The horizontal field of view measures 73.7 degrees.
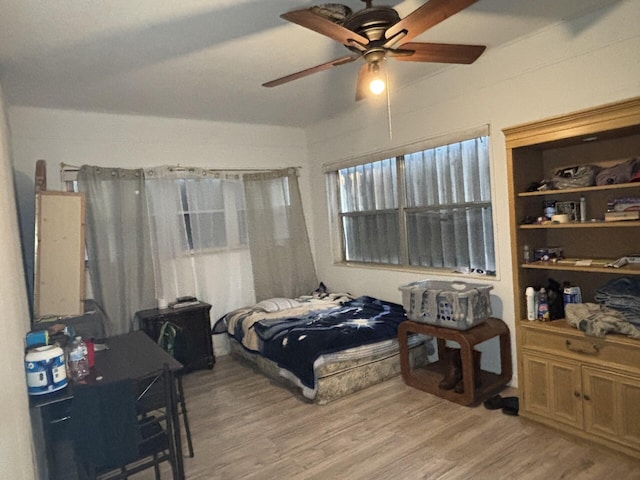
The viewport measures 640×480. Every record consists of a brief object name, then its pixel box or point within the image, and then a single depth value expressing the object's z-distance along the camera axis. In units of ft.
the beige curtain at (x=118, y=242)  12.98
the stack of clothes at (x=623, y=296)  7.67
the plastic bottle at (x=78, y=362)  6.84
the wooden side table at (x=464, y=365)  9.89
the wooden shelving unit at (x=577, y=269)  7.48
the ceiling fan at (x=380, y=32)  5.70
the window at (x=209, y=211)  14.70
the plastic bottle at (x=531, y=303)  9.02
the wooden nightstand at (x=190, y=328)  13.00
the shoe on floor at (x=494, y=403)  9.78
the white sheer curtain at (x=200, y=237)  14.19
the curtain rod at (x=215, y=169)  12.85
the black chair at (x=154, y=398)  7.28
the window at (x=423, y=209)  11.82
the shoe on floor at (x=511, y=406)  9.45
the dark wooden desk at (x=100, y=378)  6.24
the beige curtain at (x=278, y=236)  16.10
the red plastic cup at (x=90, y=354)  7.30
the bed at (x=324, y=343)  10.84
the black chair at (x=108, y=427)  6.00
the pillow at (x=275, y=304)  14.44
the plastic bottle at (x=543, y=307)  8.88
